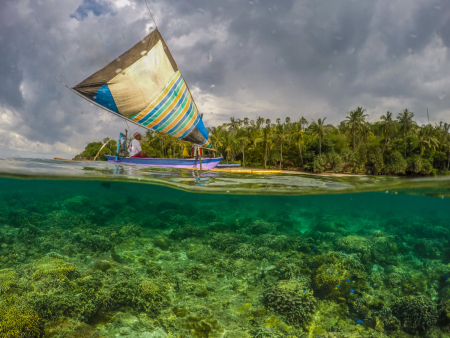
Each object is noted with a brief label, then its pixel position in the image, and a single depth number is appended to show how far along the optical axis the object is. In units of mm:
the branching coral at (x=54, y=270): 7166
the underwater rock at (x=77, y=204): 16734
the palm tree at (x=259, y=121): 68350
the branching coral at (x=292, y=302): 6715
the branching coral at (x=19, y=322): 5164
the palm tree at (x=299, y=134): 45188
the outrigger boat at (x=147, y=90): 9648
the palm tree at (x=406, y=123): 44209
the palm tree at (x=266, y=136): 47812
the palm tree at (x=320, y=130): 42688
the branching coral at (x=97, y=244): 10102
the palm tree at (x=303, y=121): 55781
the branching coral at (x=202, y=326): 6117
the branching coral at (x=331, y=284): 7691
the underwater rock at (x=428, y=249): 11289
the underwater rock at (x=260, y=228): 13195
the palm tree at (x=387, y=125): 45031
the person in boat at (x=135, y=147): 12984
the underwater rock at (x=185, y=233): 11799
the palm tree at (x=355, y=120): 46969
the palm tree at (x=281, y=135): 46594
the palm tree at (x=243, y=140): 51991
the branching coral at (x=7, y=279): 6562
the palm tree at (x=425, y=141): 39656
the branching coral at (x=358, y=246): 10422
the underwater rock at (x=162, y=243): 10690
